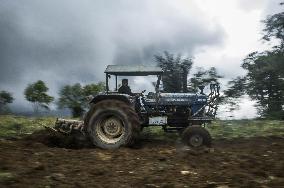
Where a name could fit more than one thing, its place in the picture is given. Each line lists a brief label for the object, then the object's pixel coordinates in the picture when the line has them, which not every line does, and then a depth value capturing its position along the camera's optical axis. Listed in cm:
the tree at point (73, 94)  1618
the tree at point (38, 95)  2024
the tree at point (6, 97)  2304
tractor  560
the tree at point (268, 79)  1530
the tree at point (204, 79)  1113
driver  591
